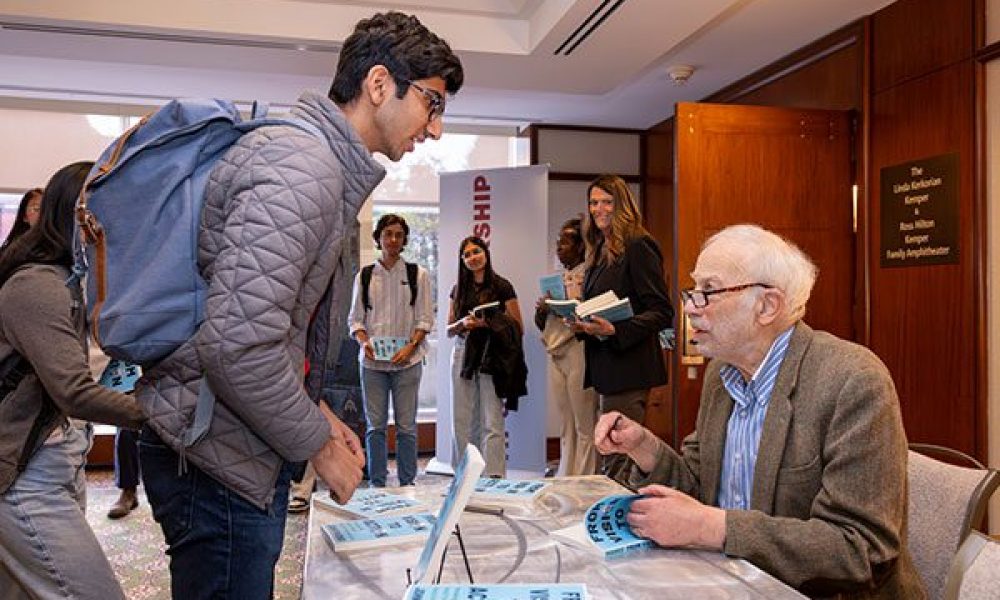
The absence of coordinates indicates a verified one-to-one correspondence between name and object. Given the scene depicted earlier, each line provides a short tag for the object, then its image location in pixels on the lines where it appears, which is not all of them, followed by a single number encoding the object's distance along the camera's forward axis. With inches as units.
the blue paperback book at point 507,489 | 62.1
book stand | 42.8
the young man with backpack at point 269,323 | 42.6
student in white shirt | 182.2
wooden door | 161.3
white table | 43.8
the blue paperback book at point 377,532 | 49.9
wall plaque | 138.6
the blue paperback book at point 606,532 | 49.9
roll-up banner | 208.2
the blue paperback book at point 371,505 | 59.4
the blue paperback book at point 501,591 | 38.3
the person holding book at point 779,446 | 50.8
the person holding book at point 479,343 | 185.8
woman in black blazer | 137.7
